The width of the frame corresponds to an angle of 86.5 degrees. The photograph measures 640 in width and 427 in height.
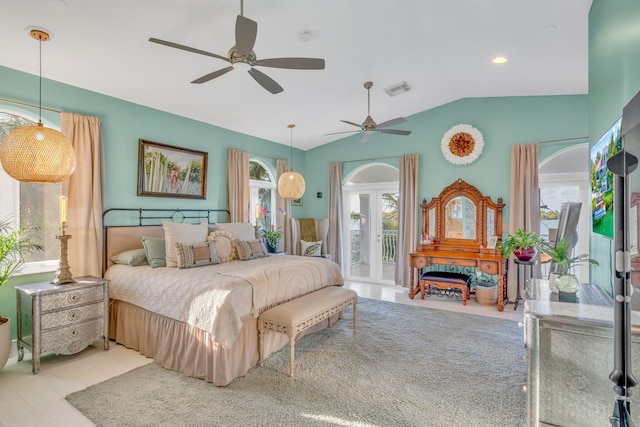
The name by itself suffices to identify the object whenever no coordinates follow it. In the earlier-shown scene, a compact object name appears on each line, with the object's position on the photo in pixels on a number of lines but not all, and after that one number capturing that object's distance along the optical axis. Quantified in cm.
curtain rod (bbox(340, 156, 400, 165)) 627
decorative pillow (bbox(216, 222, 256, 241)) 467
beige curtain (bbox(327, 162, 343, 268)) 678
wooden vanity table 520
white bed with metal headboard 275
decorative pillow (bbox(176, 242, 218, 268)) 363
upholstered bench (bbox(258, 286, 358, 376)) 293
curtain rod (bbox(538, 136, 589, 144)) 480
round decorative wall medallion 550
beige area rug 231
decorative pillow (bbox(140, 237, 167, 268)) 368
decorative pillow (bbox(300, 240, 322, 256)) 637
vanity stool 502
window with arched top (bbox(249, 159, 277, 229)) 621
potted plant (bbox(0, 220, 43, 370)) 281
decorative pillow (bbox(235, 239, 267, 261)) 434
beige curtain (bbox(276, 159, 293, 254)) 650
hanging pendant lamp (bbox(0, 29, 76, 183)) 277
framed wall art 433
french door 655
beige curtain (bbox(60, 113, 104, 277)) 359
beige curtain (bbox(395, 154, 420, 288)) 596
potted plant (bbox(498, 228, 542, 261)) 274
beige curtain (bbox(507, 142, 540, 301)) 501
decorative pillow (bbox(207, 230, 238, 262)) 415
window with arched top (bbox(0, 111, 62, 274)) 339
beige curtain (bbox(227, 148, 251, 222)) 543
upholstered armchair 666
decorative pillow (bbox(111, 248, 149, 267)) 373
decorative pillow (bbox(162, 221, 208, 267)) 371
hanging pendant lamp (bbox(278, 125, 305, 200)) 571
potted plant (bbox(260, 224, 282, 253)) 581
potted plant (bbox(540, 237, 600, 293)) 201
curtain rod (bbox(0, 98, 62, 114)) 322
